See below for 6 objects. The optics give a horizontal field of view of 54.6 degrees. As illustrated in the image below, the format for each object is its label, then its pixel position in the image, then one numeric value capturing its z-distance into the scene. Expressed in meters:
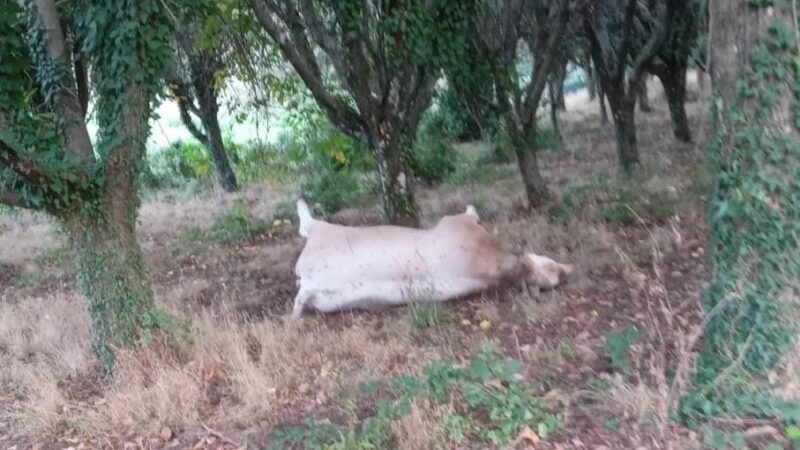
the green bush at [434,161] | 14.87
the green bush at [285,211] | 12.88
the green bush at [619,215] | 9.27
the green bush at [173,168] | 20.11
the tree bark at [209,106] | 14.75
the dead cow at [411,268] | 7.32
